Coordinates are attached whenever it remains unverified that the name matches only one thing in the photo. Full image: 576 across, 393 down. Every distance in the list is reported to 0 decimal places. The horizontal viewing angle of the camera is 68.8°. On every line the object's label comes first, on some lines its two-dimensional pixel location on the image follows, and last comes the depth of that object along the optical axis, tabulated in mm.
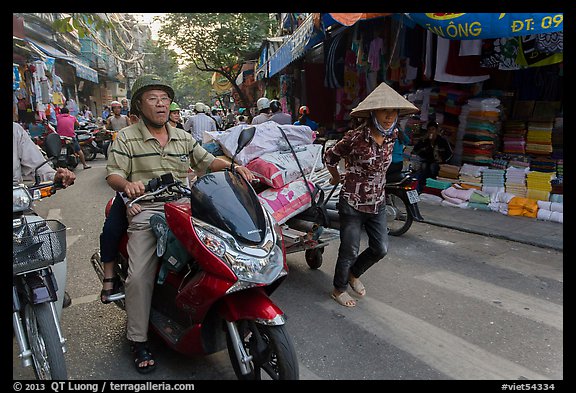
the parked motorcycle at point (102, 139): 13197
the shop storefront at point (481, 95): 6113
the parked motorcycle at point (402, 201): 5352
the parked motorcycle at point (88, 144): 13456
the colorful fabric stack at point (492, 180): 6691
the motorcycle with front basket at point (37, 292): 2184
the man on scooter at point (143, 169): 2658
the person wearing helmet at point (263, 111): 8266
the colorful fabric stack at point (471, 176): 6894
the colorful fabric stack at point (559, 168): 6354
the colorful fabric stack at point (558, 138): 6527
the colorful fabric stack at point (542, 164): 6367
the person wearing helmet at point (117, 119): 11617
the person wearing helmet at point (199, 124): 9414
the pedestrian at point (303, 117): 9789
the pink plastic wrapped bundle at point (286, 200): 3934
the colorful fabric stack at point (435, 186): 7211
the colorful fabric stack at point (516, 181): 6500
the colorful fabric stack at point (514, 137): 6785
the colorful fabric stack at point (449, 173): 7188
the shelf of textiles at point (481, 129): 6859
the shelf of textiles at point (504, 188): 6238
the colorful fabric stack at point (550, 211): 5957
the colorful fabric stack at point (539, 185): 6266
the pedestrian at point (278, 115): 8047
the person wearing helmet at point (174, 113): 7695
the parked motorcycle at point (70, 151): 10688
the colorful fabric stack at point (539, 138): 6484
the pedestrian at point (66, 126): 11531
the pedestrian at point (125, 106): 17645
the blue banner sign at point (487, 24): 4375
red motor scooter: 2131
